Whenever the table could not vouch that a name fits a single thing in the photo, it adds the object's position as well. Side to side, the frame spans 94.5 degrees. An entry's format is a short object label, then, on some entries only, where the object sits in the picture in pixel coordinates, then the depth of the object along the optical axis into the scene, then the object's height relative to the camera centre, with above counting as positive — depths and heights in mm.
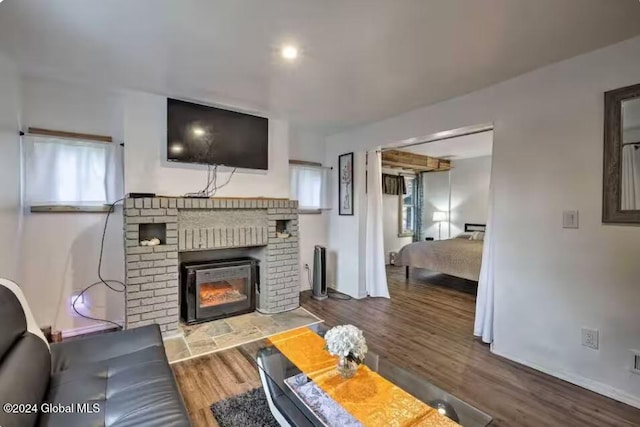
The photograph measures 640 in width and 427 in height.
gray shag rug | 1670 -1189
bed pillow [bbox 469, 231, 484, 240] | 5293 -406
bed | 4199 -674
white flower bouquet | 1485 -671
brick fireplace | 2650 -349
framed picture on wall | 4090 +400
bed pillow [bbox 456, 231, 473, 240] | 5477 -430
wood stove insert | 3047 -849
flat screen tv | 2893 +791
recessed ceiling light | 2004 +1116
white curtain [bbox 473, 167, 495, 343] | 2652 -704
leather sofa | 1141 -818
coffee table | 1311 -893
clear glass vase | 1540 -812
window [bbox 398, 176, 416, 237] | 6895 +111
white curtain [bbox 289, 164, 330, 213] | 4129 +363
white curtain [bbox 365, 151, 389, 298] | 4027 -333
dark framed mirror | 1850 +371
